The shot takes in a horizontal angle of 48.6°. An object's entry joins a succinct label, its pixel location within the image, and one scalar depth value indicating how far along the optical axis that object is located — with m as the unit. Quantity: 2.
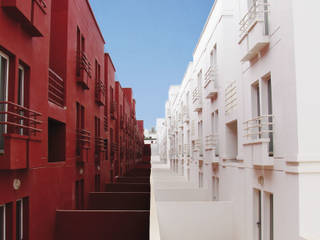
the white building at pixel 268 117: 7.10
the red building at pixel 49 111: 6.89
